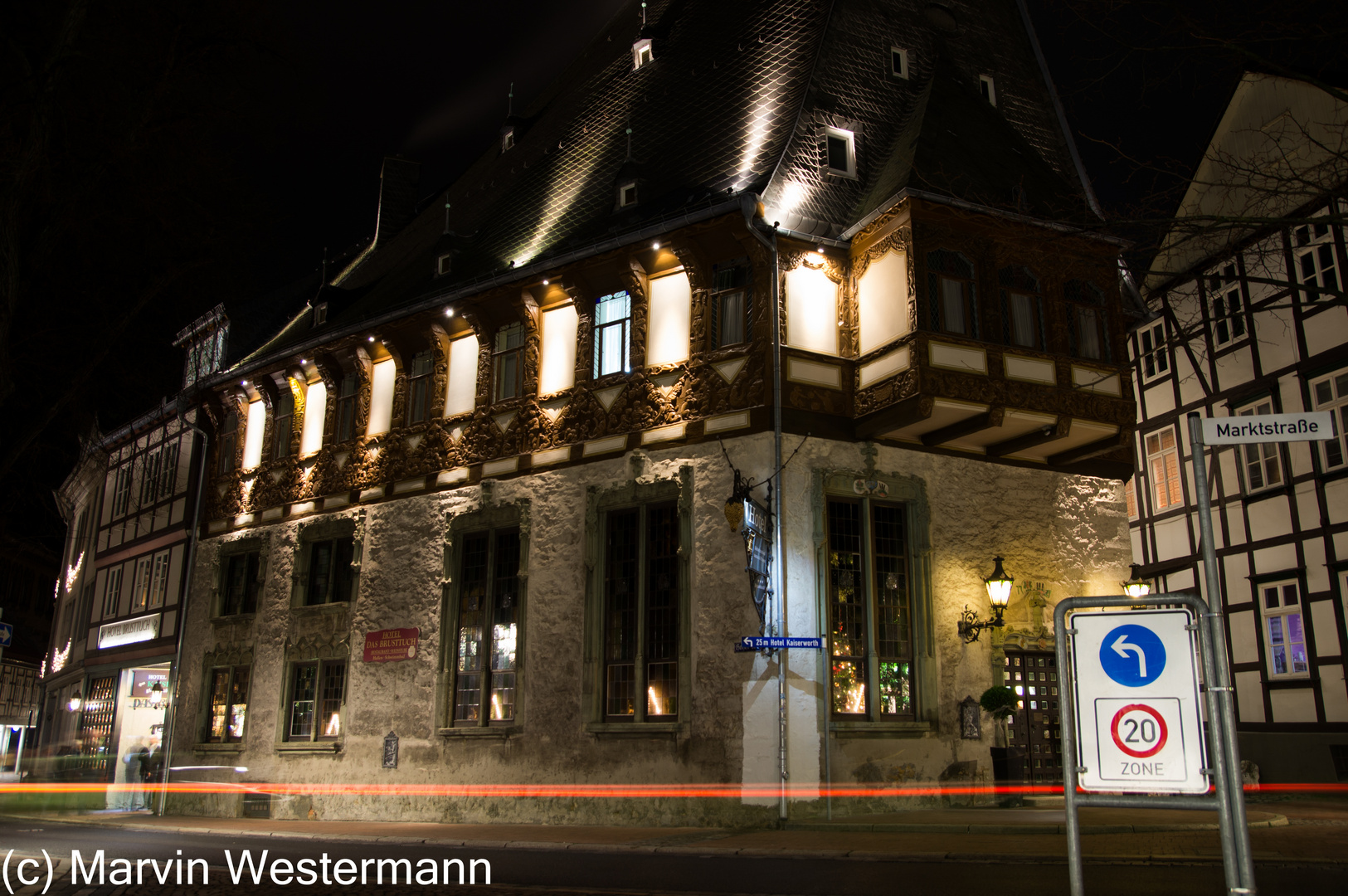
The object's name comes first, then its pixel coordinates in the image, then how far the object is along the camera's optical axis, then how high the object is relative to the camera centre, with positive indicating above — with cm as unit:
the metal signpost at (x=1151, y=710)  522 +12
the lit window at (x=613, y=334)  1823 +651
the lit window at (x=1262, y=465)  2253 +548
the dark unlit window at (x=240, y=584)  2452 +322
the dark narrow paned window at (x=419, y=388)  2155 +661
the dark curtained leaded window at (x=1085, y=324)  1717 +628
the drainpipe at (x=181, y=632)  2447 +223
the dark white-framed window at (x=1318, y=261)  2153 +924
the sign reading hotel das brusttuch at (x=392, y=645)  1997 +155
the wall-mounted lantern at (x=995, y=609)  1667 +187
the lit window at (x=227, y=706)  2355 +52
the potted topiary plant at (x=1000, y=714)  1589 +29
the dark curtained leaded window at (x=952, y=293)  1612 +638
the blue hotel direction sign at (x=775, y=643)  1473 +118
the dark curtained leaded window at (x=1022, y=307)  1675 +640
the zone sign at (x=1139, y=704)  535 +15
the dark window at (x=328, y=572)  2217 +318
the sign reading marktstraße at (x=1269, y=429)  576 +159
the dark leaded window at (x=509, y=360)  1989 +662
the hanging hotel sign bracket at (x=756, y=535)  1510 +268
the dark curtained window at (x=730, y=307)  1684 +643
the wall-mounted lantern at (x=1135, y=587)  1773 +235
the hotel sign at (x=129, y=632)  2770 +252
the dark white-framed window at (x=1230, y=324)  2384 +882
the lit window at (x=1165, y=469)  2584 +622
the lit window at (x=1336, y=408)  2086 +612
